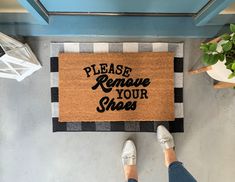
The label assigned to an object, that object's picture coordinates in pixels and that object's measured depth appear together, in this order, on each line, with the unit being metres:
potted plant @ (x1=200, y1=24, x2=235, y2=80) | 1.07
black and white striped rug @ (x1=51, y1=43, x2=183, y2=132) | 1.67
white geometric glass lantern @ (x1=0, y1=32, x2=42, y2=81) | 1.30
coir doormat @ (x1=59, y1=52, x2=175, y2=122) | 1.66
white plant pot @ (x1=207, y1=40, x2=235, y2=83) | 1.28
